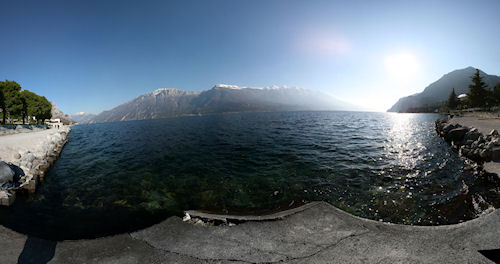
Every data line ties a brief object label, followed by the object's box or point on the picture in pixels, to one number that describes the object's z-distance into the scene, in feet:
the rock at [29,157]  48.96
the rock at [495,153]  36.64
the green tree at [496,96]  207.14
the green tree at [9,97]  114.01
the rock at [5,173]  34.17
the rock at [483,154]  39.00
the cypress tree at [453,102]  293.29
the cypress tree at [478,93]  183.73
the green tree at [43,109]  175.17
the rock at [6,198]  30.17
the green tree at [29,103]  145.00
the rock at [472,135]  51.44
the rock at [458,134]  60.53
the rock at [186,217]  23.35
